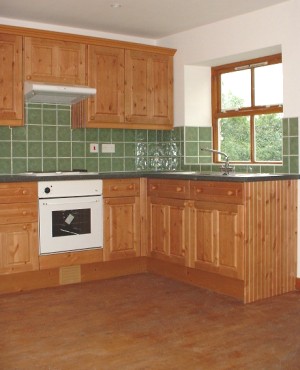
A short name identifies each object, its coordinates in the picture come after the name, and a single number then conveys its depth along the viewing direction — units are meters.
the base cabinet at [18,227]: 4.02
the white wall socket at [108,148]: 5.19
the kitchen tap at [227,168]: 4.49
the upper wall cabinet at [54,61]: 4.46
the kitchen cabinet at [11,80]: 4.34
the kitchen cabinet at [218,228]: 3.80
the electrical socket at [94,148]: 5.11
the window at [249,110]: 4.55
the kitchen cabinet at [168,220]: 4.35
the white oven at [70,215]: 4.21
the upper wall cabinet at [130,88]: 4.81
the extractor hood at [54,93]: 4.26
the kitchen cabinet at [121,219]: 4.56
